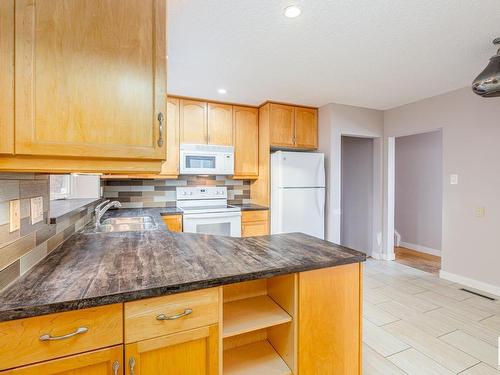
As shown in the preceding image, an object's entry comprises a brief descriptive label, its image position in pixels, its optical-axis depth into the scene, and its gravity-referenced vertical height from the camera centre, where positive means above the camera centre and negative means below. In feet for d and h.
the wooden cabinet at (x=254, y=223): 11.44 -1.60
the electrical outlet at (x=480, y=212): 9.66 -0.92
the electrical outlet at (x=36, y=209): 3.91 -0.35
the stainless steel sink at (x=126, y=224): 7.59 -1.17
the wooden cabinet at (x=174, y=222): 10.22 -1.39
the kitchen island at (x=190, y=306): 2.69 -1.51
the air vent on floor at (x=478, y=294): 8.89 -3.87
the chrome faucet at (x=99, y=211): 7.40 -0.70
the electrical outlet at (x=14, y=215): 3.31 -0.37
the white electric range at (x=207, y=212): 10.38 -1.02
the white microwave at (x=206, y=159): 11.02 +1.27
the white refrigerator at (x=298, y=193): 11.03 -0.23
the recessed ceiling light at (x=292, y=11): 5.47 +3.89
